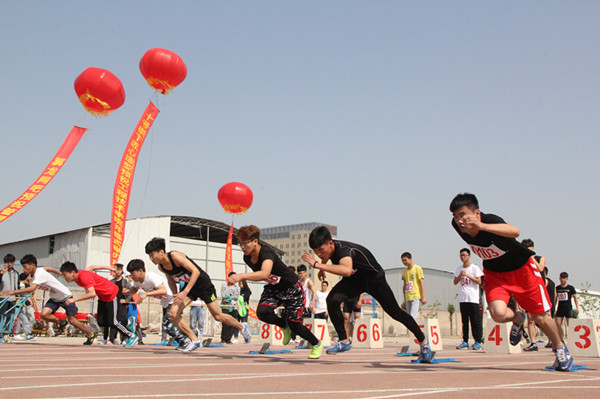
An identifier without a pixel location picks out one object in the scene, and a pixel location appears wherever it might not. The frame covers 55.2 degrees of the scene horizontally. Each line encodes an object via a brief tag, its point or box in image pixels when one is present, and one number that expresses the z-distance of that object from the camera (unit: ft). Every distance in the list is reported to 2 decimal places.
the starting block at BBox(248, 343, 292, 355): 28.91
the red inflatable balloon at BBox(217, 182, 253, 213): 63.05
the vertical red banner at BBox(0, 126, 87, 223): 52.90
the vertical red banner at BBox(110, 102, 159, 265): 59.82
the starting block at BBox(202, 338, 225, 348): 37.12
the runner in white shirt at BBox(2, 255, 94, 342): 38.22
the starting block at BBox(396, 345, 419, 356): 29.12
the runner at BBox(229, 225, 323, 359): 24.26
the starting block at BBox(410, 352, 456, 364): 22.41
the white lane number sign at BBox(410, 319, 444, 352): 34.32
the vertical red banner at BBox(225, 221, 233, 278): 81.00
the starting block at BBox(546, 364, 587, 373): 19.39
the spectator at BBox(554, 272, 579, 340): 46.11
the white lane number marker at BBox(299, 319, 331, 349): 36.96
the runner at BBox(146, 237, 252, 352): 27.50
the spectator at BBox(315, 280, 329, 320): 50.77
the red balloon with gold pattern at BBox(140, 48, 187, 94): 49.98
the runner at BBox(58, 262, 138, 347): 36.94
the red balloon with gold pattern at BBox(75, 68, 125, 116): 48.55
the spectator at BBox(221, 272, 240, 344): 46.73
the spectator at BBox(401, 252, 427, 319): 41.11
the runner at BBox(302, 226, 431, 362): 22.38
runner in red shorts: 18.39
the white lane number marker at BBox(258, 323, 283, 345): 39.50
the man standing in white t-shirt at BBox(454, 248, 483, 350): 38.96
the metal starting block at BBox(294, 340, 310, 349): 38.51
